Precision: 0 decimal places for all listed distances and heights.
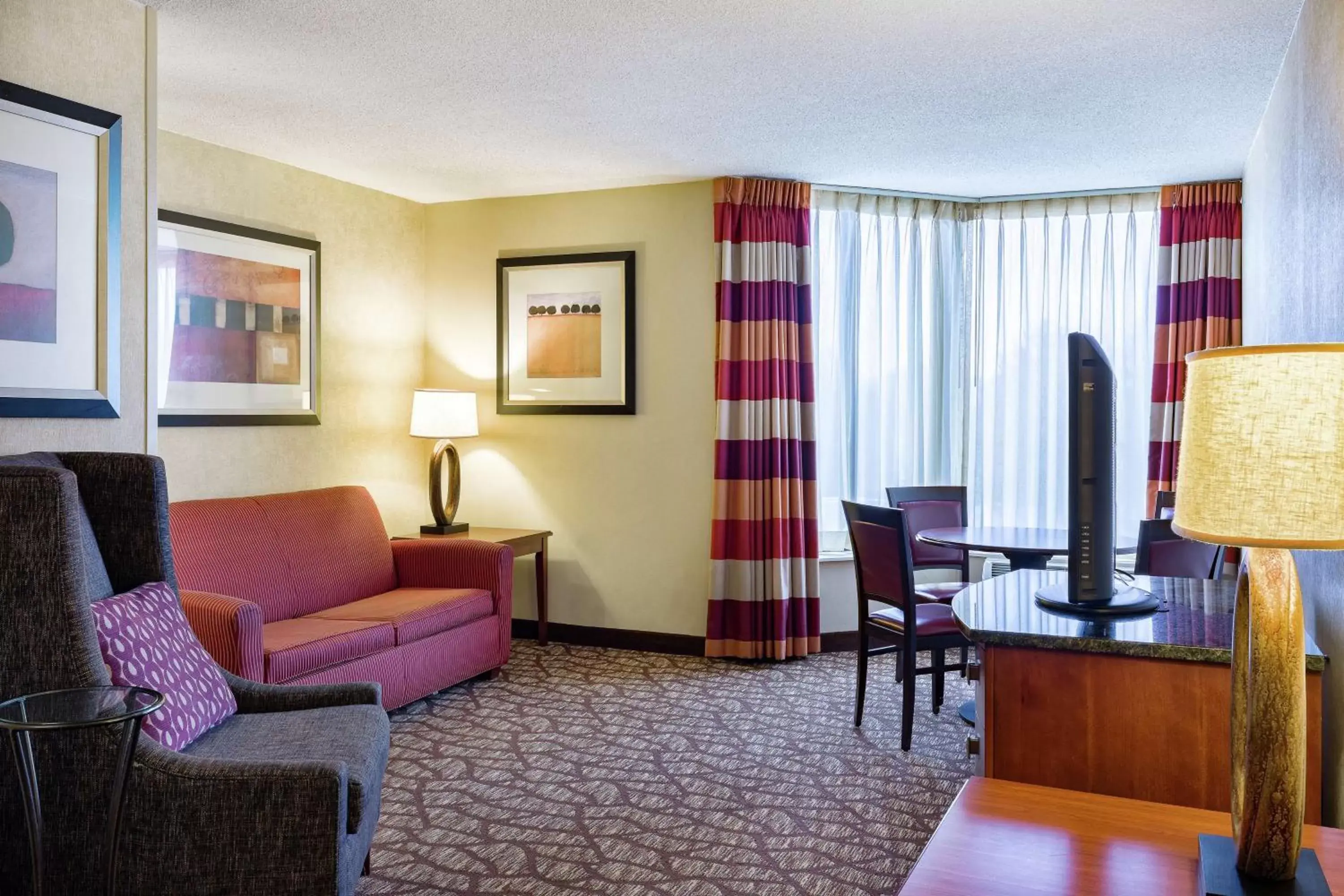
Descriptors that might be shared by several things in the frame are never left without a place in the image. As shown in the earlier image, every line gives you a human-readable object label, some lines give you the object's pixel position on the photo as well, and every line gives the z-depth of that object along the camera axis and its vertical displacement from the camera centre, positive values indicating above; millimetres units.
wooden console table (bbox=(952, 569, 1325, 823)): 1889 -507
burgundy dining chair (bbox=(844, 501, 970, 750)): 3846 -665
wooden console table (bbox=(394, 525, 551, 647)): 5254 -545
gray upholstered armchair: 2059 -726
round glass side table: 1801 -505
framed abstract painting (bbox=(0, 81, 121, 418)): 2771 +503
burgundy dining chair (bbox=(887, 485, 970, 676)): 4918 -367
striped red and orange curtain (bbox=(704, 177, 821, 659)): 5211 +50
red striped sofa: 3652 -678
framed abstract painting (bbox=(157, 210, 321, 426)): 4371 +510
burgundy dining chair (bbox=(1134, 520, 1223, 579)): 3670 -412
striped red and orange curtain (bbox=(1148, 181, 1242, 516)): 5062 +761
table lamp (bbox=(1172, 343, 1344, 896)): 1153 -86
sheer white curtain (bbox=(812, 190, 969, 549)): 5617 +527
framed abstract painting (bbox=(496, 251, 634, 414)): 5527 +576
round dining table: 3848 -397
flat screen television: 2168 -104
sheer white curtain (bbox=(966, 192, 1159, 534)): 5453 +599
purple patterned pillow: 2307 -540
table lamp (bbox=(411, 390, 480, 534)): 5371 +60
